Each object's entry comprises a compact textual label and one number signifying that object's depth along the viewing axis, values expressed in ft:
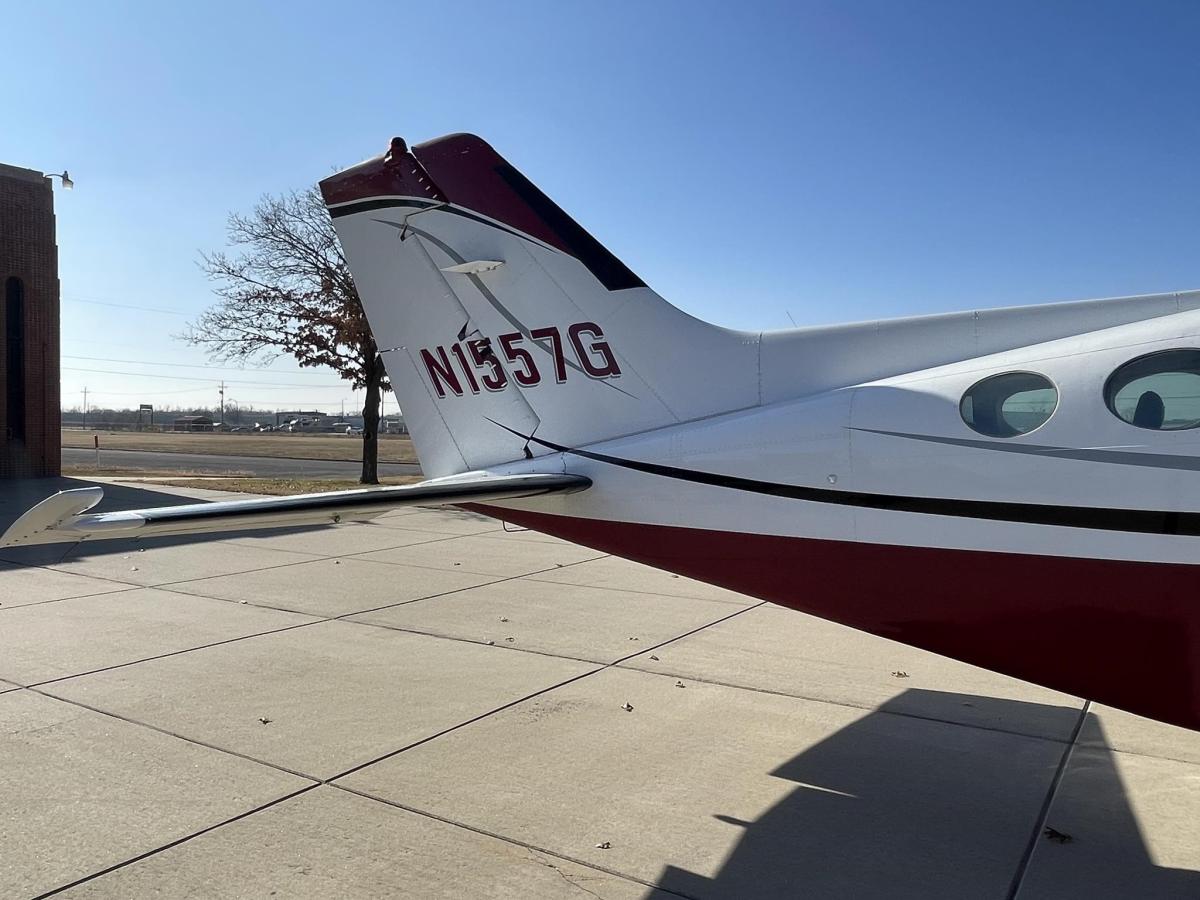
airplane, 10.32
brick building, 70.38
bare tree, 64.69
